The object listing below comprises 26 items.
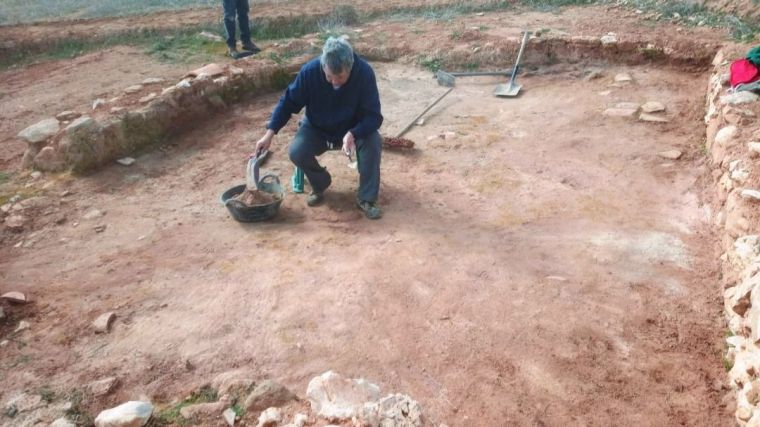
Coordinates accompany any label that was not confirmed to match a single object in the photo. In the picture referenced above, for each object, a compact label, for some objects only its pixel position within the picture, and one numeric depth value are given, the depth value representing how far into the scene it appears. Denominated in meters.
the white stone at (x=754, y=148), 3.58
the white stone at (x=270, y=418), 2.04
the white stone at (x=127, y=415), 2.09
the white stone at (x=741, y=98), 4.40
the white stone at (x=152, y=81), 6.21
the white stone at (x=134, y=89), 5.89
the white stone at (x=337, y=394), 2.04
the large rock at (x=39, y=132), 4.86
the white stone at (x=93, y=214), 4.17
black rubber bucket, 4.02
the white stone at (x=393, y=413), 1.90
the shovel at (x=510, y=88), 6.56
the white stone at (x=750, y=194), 3.16
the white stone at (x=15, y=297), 3.09
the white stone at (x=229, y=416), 2.10
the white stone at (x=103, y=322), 2.91
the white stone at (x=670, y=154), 4.67
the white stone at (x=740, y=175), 3.45
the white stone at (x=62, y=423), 2.15
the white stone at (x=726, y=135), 4.02
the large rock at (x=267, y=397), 2.19
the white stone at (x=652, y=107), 5.55
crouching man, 3.95
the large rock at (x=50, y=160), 4.72
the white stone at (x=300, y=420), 1.98
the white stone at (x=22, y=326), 2.93
